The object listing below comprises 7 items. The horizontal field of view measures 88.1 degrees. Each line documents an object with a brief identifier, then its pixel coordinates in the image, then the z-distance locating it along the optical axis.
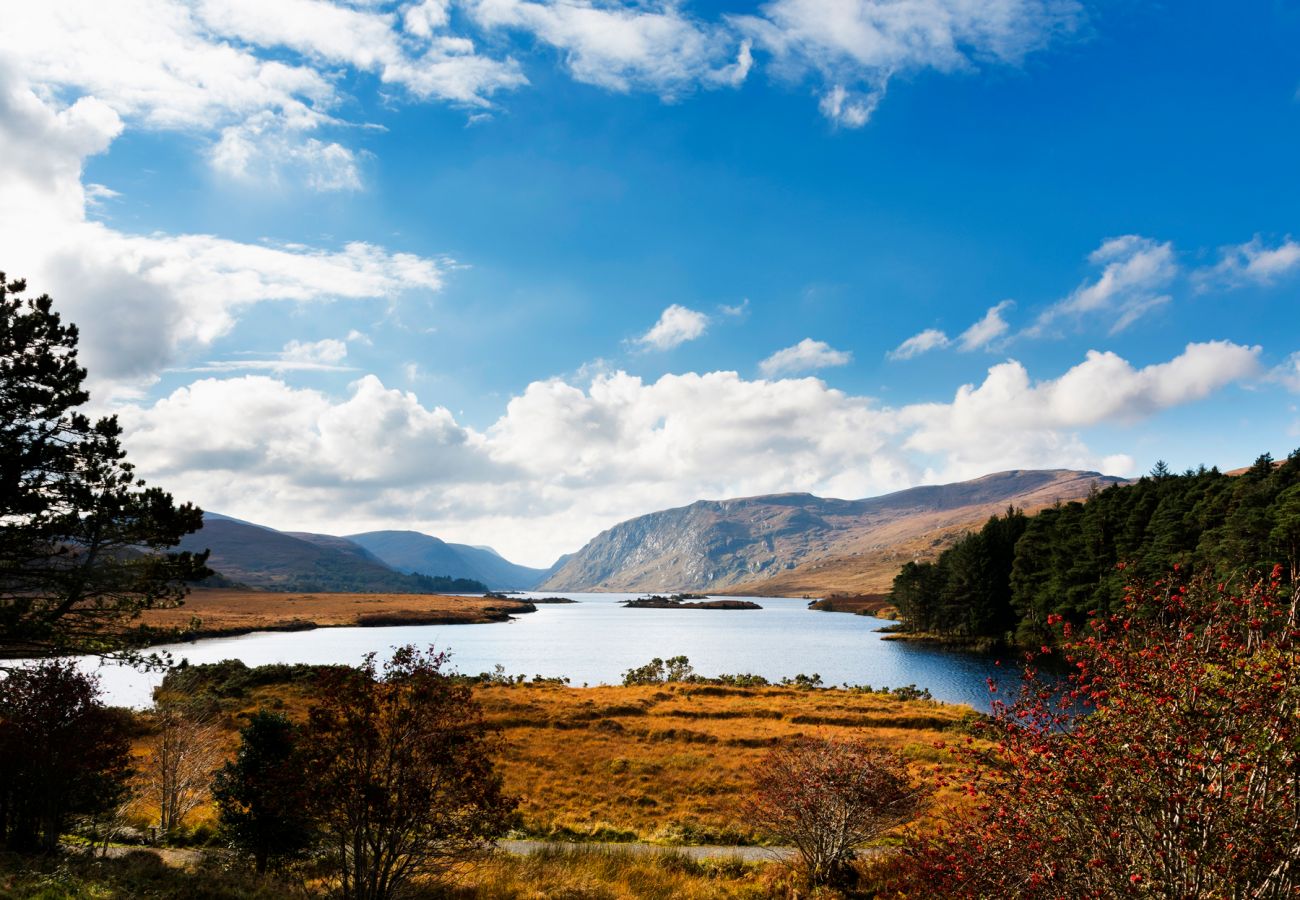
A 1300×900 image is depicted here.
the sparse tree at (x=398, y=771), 12.66
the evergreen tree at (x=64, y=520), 21.00
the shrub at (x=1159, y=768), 6.83
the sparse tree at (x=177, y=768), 25.41
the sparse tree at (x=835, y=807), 18.03
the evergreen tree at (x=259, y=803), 19.45
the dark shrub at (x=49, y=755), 18.72
